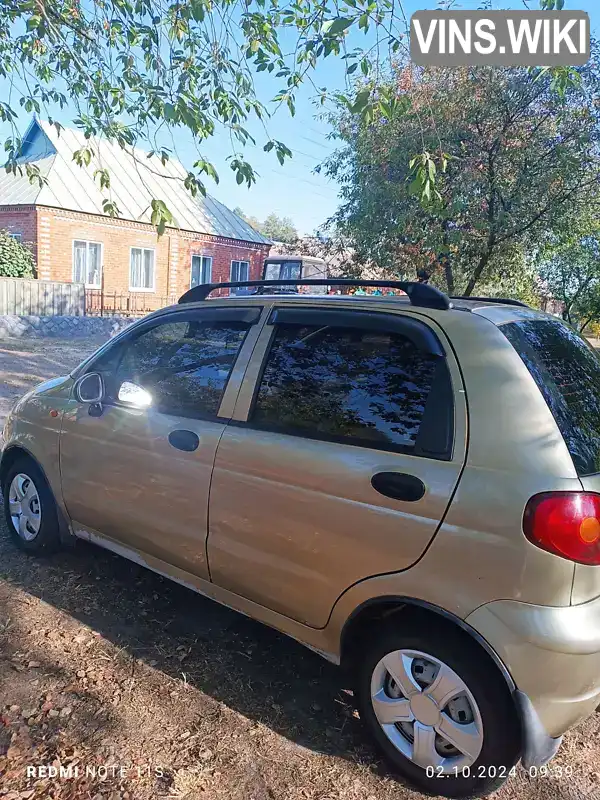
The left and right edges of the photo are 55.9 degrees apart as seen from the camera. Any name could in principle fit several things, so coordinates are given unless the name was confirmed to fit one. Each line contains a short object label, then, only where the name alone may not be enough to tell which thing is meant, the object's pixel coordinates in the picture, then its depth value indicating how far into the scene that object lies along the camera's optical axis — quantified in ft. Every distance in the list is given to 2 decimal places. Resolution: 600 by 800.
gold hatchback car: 6.20
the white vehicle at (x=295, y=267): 62.39
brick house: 66.08
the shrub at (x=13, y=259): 58.70
